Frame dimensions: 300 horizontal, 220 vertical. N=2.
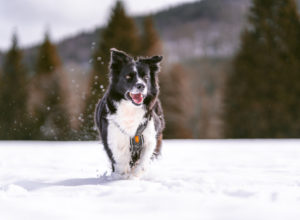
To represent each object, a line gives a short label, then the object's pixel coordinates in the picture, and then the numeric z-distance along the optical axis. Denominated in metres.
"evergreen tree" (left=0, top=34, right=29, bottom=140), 20.41
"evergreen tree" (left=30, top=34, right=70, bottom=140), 19.72
